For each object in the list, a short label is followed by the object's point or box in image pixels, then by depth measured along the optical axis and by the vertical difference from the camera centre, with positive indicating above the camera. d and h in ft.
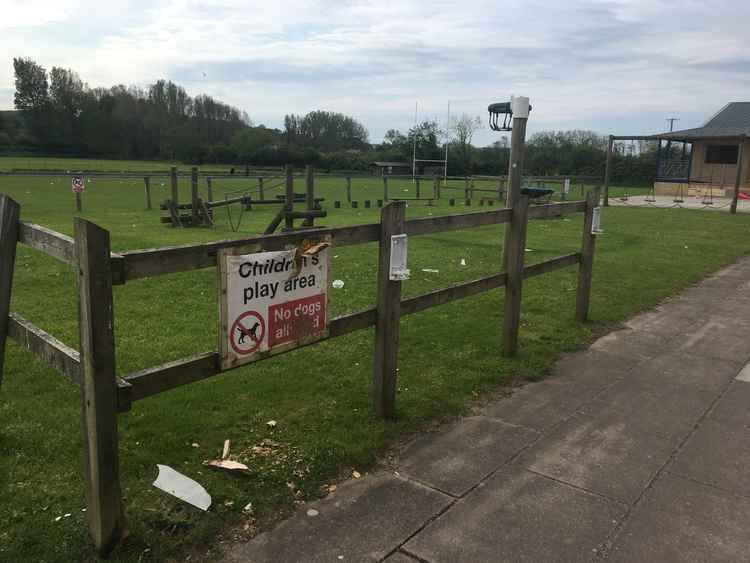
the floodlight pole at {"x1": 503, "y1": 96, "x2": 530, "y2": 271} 28.53 +1.27
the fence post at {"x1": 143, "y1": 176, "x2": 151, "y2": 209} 73.40 -3.89
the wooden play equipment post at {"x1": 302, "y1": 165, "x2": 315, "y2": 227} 52.40 -2.07
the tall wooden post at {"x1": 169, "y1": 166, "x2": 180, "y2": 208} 59.93 -2.21
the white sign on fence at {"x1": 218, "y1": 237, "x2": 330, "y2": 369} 10.02 -2.28
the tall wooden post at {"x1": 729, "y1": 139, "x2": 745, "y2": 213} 80.53 -1.72
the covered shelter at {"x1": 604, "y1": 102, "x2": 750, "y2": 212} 120.06 +2.93
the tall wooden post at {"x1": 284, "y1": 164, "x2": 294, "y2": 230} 48.14 -2.48
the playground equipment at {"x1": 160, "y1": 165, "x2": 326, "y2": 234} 48.52 -3.91
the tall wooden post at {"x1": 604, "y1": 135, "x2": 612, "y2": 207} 86.99 +0.94
